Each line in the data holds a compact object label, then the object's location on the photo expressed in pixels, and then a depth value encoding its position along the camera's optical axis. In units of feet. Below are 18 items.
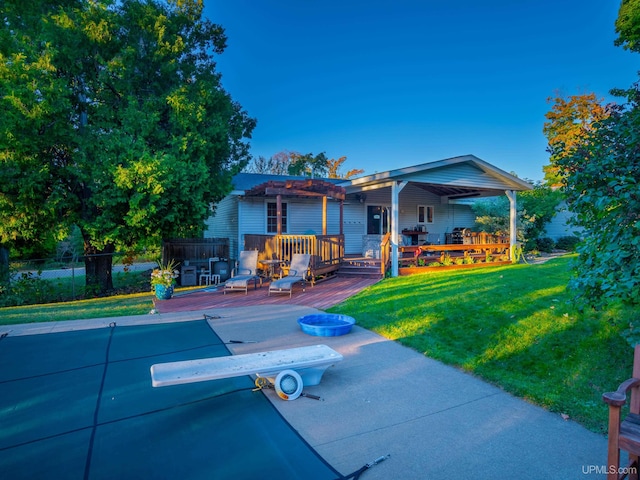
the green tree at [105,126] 27.50
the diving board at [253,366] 10.80
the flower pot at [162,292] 28.25
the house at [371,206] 37.52
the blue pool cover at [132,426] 7.97
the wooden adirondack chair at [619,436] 6.29
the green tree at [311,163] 127.44
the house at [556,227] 64.39
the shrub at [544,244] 60.99
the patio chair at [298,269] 30.12
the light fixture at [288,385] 11.42
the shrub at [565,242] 63.93
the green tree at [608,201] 7.90
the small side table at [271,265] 34.50
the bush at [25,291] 30.94
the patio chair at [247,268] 31.69
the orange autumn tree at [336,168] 142.51
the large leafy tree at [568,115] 68.47
